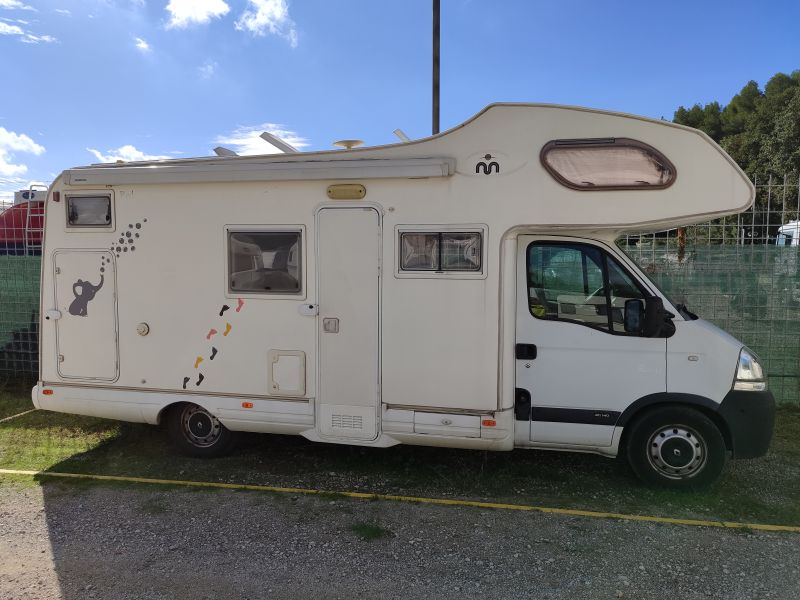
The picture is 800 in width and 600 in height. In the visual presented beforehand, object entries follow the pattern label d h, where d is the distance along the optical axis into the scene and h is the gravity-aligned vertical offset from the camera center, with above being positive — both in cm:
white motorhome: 443 -5
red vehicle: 822 +86
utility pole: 875 +327
